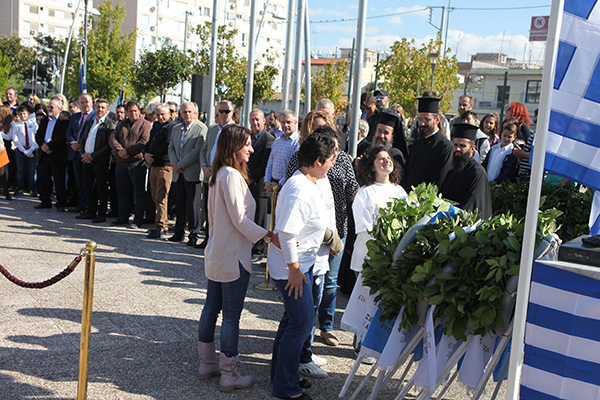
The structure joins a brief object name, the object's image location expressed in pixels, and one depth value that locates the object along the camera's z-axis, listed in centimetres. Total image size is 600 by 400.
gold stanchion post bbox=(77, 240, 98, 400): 358
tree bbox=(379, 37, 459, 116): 3516
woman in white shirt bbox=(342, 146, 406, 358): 493
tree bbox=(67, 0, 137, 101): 3791
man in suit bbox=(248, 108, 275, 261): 857
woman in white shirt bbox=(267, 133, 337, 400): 385
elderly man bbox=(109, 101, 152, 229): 1018
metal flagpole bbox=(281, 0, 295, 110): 1255
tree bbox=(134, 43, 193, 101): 3741
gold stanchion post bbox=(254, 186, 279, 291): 680
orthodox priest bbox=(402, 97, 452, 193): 628
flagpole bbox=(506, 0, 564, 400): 270
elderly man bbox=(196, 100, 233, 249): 877
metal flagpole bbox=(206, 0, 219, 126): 1209
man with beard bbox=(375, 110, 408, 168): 621
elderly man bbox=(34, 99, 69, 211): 1153
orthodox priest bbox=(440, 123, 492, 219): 517
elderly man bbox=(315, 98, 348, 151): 742
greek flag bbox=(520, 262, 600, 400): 272
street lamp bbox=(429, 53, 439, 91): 2364
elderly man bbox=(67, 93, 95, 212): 1106
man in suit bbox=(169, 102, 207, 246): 921
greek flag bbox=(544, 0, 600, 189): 290
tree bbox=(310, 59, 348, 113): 4256
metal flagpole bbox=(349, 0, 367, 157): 678
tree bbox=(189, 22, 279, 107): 2634
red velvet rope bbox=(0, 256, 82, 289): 378
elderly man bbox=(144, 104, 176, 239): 971
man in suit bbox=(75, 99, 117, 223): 1062
